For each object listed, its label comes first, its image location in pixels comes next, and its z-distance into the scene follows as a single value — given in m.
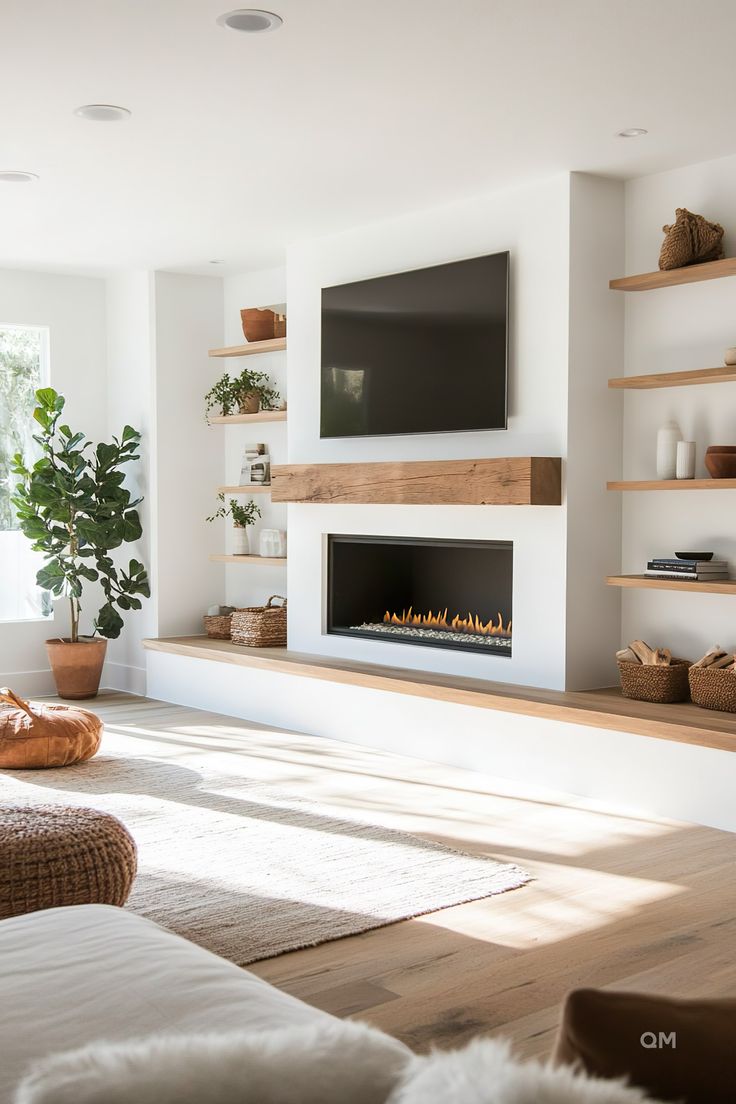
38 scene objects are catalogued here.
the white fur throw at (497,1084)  0.80
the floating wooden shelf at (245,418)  6.66
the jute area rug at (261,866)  3.20
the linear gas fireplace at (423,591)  5.61
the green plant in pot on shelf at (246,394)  6.99
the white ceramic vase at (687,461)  4.72
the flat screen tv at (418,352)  5.25
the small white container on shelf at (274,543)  6.92
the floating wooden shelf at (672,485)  4.50
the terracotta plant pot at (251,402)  6.99
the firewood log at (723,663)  4.55
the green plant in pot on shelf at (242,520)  7.15
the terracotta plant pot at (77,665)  6.93
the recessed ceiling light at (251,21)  3.30
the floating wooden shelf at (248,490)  6.77
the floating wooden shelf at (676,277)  4.54
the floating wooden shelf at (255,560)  6.75
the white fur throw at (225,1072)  0.91
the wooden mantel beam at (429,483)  4.92
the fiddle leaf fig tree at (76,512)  6.85
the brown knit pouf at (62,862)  2.79
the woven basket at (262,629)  6.60
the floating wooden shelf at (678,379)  4.50
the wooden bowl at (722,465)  4.57
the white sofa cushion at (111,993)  1.52
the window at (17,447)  7.07
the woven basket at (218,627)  7.05
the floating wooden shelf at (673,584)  4.46
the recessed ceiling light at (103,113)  4.09
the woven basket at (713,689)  4.46
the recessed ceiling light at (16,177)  4.93
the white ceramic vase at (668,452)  4.79
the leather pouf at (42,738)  5.04
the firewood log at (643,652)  4.80
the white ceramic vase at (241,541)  7.17
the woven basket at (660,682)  4.68
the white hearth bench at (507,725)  4.26
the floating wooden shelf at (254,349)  6.62
